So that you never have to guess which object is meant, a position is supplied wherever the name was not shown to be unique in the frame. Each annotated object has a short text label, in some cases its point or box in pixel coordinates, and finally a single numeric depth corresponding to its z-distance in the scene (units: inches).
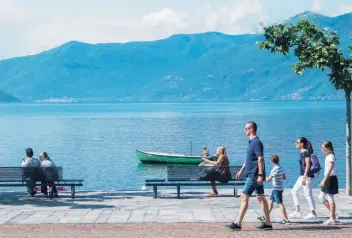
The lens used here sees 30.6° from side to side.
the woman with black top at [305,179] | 552.1
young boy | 546.6
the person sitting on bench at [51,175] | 719.1
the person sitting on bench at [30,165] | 724.0
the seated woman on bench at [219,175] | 725.9
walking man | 482.6
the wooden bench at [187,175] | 722.8
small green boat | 2223.2
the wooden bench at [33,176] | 719.7
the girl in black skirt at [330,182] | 529.0
